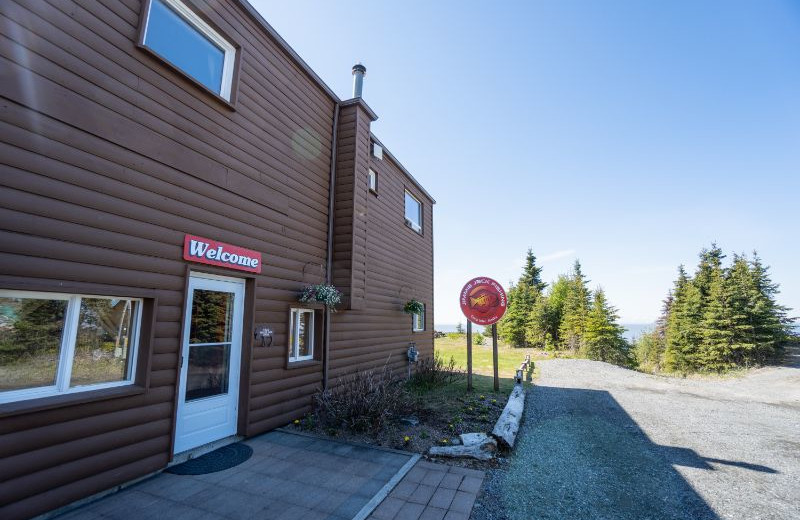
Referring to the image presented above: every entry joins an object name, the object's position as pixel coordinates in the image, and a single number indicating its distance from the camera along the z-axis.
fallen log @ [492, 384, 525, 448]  4.98
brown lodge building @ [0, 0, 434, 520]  2.94
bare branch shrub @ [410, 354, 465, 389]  9.68
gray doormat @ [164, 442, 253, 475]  3.93
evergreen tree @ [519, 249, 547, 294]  36.69
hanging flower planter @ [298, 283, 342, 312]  6.11
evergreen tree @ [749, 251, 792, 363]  21.34
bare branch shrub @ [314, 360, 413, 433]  5.27
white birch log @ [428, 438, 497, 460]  4.53
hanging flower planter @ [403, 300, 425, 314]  10.66
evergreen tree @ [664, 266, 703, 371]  25.25
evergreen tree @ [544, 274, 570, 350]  31.36
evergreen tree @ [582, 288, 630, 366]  26.39
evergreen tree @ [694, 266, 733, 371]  22.42
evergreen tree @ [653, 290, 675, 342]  34.62
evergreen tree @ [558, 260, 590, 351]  28.58
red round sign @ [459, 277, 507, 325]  9.45
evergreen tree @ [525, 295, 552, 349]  31.33
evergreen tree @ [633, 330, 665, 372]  34.22
